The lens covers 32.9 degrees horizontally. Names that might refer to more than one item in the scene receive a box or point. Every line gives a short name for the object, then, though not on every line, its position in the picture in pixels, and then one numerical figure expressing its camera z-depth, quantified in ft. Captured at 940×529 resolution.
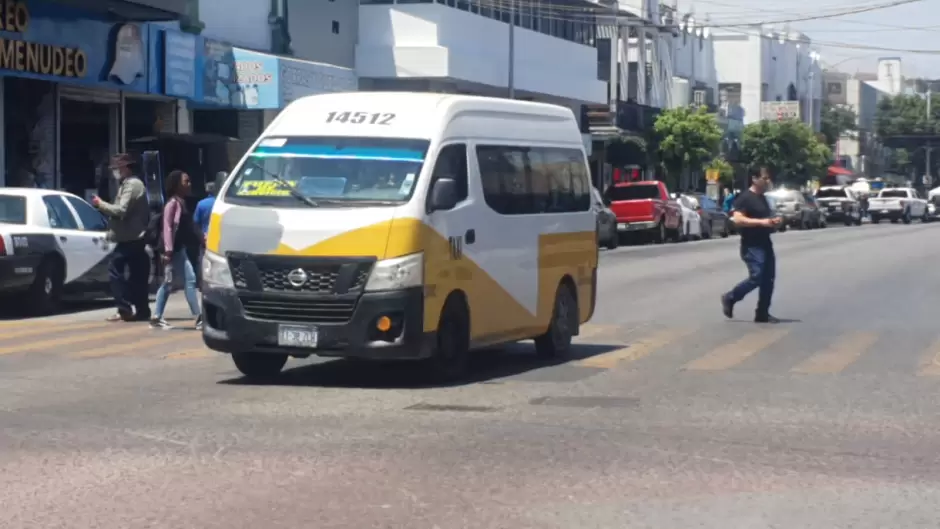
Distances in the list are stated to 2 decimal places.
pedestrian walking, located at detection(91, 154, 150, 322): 61.93
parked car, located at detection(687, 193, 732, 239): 171.73
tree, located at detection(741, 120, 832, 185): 274.98
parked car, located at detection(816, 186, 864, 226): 230.48
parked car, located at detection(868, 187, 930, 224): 245.24
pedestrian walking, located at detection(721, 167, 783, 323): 63.93
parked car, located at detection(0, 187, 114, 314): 65.10
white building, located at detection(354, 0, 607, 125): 142.82
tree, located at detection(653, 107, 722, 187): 218.18
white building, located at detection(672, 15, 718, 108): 257.14
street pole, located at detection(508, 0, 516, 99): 152.35
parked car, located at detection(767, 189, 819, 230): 202.90
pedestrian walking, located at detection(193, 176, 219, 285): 62.39
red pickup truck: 151.74
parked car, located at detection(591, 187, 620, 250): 135.85
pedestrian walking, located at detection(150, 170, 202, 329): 60.59
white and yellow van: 42.06
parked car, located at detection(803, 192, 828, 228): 213.46
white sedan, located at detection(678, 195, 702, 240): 161.79
